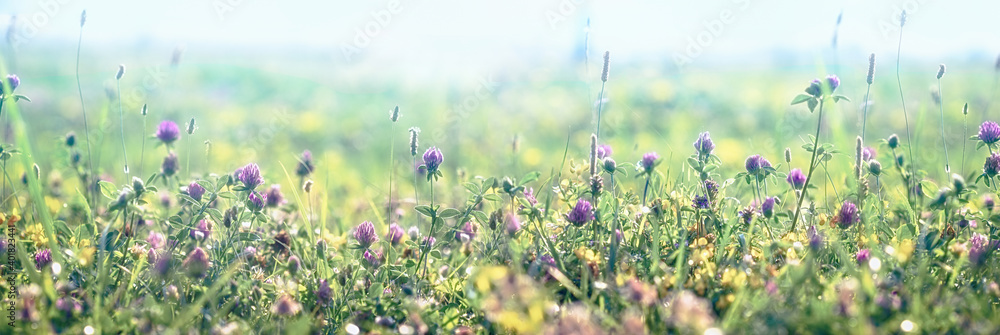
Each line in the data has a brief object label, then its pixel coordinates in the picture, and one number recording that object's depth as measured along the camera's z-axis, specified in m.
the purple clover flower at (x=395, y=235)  2.22
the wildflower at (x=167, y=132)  2.48
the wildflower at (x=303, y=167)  2.63
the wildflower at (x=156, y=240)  2.16
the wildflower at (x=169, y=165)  2.44
